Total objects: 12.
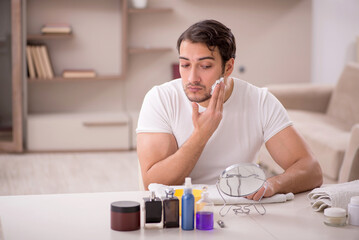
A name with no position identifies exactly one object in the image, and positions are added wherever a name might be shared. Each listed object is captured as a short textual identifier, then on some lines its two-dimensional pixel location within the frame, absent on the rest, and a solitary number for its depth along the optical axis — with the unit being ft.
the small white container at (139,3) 18.96
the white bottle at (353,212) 6.11
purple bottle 5.95
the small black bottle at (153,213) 5.95
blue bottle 5.94
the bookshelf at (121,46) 18.48
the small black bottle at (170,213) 5.99
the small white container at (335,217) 6.06
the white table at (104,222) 5.82
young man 7.35
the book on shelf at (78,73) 18.65
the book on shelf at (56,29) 18.31
